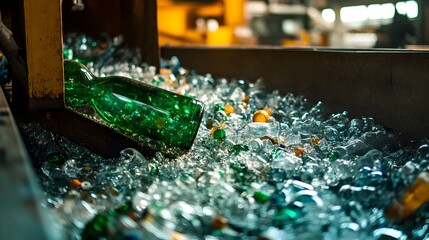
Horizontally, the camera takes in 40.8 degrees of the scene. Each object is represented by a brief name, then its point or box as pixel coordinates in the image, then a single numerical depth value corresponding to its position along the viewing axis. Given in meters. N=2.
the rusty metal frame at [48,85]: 1.71
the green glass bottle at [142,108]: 1.75
